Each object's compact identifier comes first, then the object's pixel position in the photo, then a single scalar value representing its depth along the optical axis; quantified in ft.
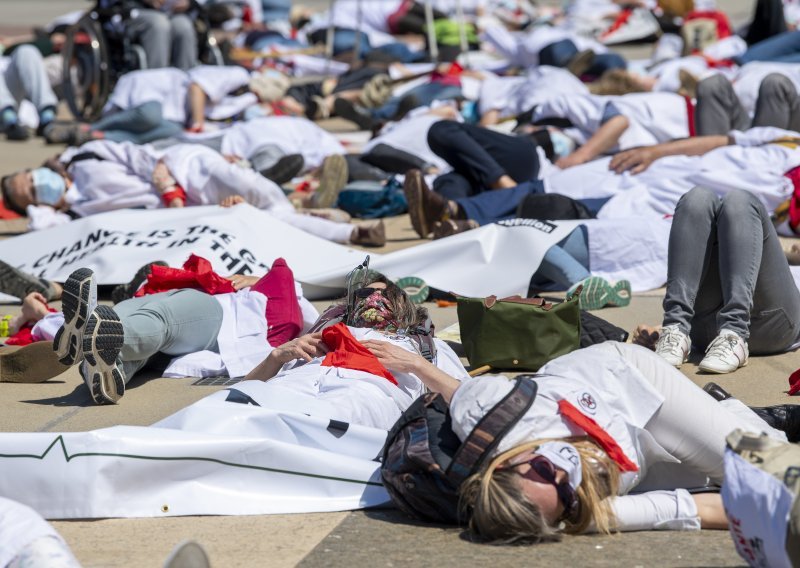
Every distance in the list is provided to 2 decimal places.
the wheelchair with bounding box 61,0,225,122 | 69.97
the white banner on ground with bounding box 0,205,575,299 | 35.91
